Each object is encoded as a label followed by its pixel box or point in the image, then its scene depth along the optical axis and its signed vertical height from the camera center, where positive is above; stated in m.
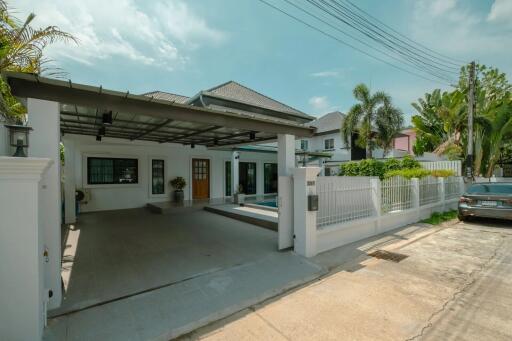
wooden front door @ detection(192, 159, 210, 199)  13.55 -0.35
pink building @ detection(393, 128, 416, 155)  33.91 +3.85
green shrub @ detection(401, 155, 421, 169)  13.02 +0.39
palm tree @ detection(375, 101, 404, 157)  17.72 +3.60
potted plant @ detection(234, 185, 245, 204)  11.80 -1.27
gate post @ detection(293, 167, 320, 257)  5.26 -0.91
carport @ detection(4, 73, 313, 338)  3.38 -1.66
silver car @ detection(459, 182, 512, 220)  7.80 -1.05
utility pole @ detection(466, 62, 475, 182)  12.92 +2.63
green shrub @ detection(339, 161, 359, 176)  16.08 +0.14
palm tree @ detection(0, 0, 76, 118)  4.38 +2.51
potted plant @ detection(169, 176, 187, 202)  12.54 -0.71
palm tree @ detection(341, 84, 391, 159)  18.05 +4.22
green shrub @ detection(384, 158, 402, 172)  13.99 +0.37
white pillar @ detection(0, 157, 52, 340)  2.37 -0.75
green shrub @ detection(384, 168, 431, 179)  9.69 -0.12
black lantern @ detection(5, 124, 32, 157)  2.82 +0.43
